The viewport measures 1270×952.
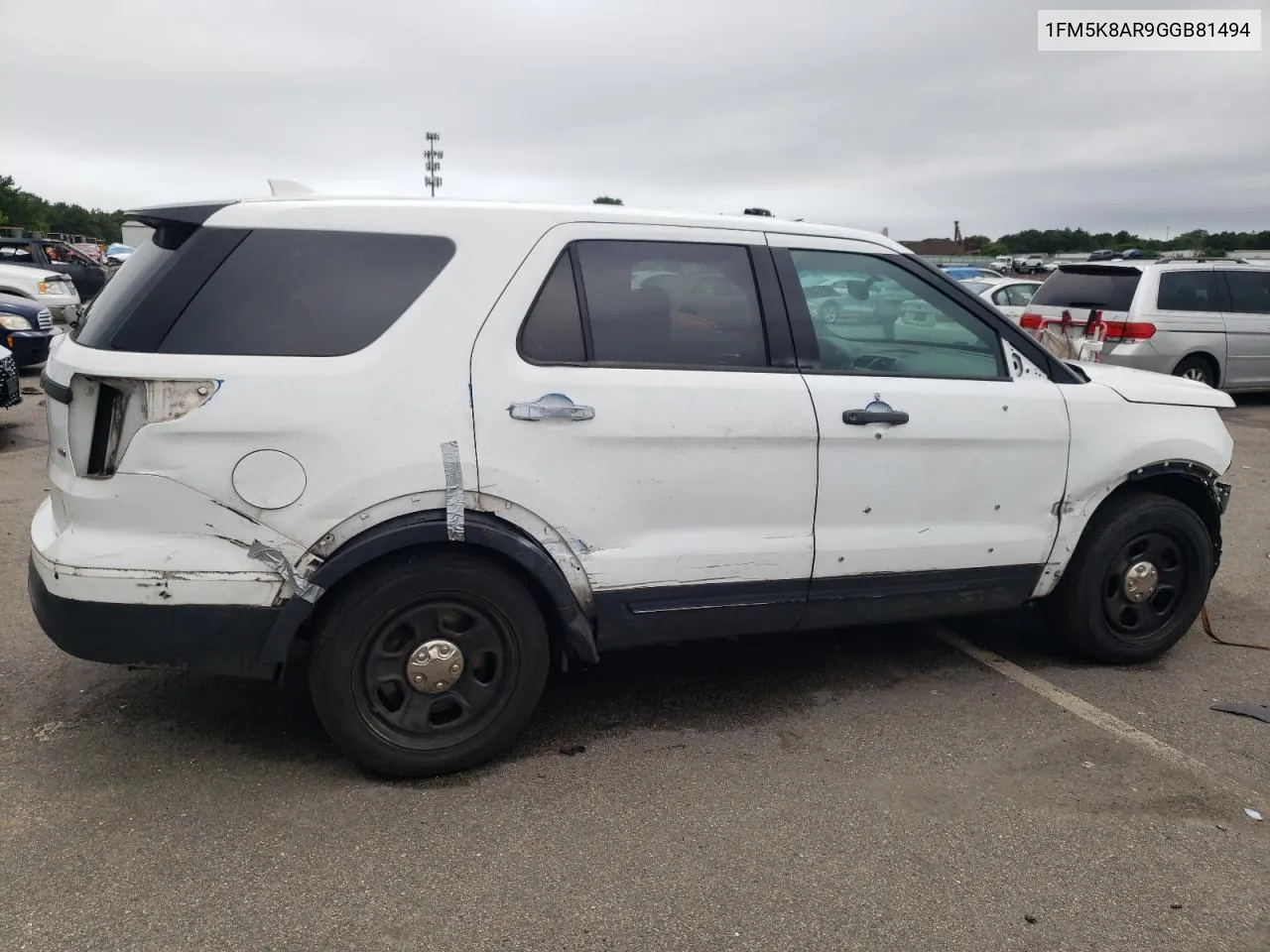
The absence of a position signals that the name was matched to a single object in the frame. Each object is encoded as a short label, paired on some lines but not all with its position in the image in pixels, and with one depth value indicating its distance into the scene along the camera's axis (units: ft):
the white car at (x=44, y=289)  49.78
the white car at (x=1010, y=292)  48.47
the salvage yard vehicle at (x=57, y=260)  61.77
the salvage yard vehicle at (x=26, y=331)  38.86
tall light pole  68.08
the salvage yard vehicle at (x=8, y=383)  28.91
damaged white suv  9.86
